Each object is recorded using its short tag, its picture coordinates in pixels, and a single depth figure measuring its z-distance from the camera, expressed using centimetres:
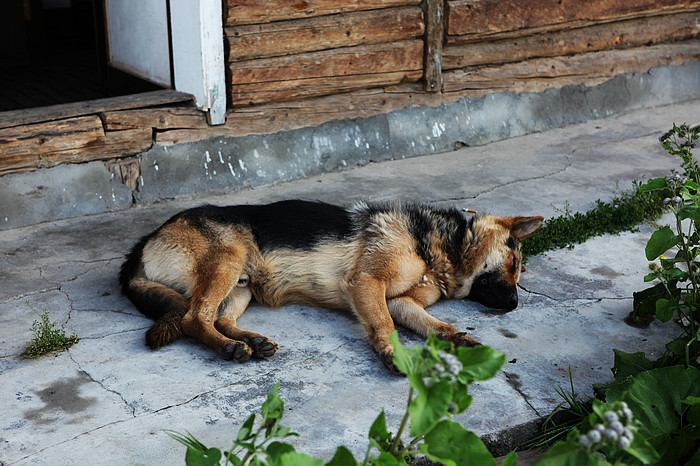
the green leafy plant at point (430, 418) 244
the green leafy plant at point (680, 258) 404
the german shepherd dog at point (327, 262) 489
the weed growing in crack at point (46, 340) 449
